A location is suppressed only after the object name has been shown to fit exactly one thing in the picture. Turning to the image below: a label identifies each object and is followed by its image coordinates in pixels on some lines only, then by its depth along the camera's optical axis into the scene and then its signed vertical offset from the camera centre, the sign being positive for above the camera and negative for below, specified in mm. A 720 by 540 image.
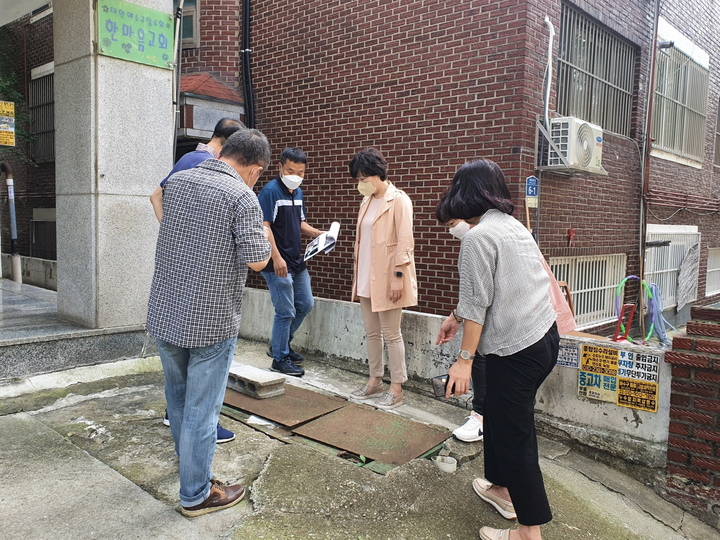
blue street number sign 6102 +530
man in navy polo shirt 5316 -161
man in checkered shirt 2705 -263
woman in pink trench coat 4602 -227
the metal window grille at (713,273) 12227 -608
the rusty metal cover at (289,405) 4312 -1366
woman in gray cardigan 2764 -482
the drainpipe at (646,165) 8602 +1193
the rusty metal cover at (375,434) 3807 -1410
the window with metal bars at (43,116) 10602 +2092
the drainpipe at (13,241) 9242 -242
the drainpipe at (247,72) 8250 +2325
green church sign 5184 +1836
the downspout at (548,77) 5996 +1738
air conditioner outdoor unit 6246 +1099
